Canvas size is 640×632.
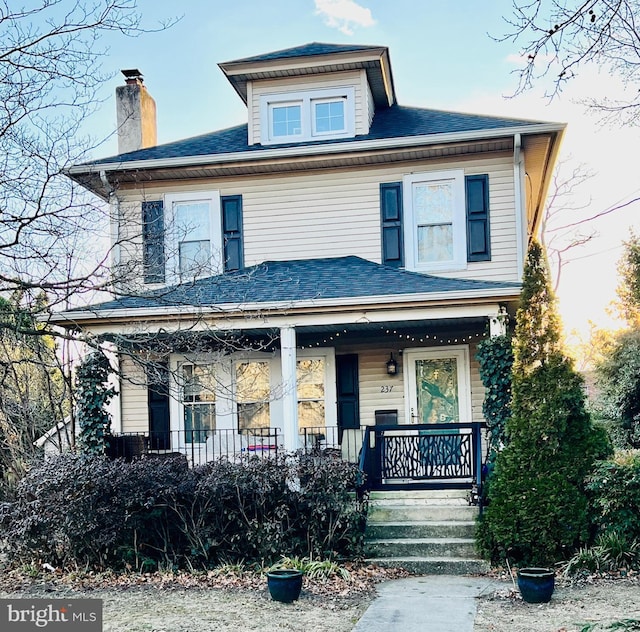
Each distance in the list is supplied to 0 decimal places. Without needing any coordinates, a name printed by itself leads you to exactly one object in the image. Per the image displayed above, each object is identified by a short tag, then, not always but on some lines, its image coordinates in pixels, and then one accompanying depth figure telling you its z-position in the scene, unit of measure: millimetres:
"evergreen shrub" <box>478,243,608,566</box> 8445
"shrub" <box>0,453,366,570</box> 8680
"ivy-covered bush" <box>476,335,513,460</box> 9992
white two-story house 11875
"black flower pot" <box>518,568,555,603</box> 7160
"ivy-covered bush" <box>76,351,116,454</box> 10781
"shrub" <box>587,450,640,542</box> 8289
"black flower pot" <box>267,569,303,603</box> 7367
